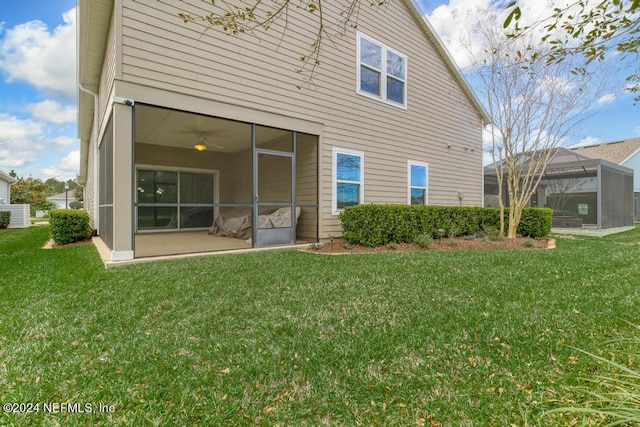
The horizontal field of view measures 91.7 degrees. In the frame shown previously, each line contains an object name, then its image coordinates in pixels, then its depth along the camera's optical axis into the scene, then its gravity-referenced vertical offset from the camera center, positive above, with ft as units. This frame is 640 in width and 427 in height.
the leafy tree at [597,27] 7.20 +4.41
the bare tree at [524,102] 25.72 +9.07
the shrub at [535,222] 28.32 -1.15
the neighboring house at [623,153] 68.74 +12.98
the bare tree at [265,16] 17.95 +12.50
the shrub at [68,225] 23.48 -1.32
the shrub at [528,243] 22.39 -2.49
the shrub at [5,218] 45.06 -1.59
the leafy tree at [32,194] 94.27 +4.49
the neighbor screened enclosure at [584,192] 37.14 +2.25
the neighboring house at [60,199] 146.51 +4.24
